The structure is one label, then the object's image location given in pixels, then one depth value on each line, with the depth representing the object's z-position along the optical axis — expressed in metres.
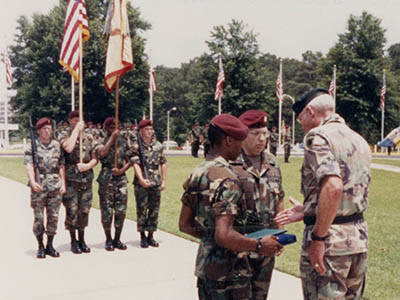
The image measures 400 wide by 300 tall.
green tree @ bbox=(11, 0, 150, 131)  40.28
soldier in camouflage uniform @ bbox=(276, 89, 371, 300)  3.24
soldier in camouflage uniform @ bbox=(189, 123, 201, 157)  26.35
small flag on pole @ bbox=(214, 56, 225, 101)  34.00
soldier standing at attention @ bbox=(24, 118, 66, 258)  6.91
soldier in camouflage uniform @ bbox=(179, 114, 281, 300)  2.96
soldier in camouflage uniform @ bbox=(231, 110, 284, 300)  3.70
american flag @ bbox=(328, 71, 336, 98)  36.83
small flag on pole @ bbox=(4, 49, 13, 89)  34.03
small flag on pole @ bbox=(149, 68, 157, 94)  32.40
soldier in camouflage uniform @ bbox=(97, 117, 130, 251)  7.49
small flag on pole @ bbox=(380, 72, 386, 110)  41.81
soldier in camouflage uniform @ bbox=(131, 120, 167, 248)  7.61
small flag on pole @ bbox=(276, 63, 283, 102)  37.01
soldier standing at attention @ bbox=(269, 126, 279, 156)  24.06
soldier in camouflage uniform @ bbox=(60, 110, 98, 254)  7.24
